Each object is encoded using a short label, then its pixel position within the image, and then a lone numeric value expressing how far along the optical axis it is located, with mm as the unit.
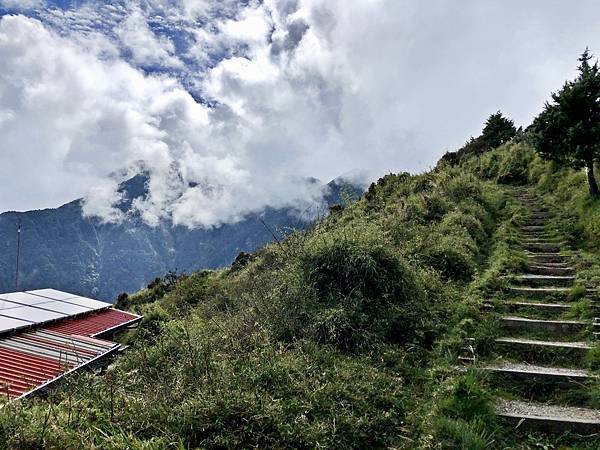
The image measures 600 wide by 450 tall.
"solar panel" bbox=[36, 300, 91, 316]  13092
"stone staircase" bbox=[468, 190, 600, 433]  4430
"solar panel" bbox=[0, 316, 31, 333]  9852
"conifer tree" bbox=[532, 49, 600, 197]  12258
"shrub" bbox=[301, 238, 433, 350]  6062
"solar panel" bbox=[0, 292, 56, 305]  13344
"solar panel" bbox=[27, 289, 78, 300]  15491
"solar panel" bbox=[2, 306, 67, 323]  11145
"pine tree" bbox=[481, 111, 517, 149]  31328
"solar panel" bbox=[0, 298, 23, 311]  12027
